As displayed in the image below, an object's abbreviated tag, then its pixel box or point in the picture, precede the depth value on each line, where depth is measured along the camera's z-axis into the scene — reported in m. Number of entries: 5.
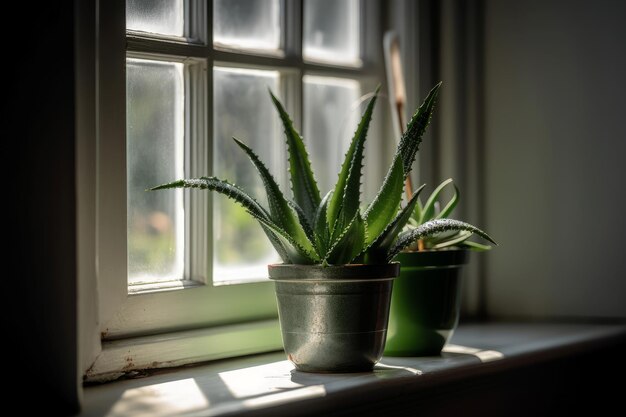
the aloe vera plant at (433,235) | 1.13
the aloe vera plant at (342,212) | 0.95
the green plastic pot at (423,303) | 1.10
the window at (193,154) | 1.02
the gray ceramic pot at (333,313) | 0.94
